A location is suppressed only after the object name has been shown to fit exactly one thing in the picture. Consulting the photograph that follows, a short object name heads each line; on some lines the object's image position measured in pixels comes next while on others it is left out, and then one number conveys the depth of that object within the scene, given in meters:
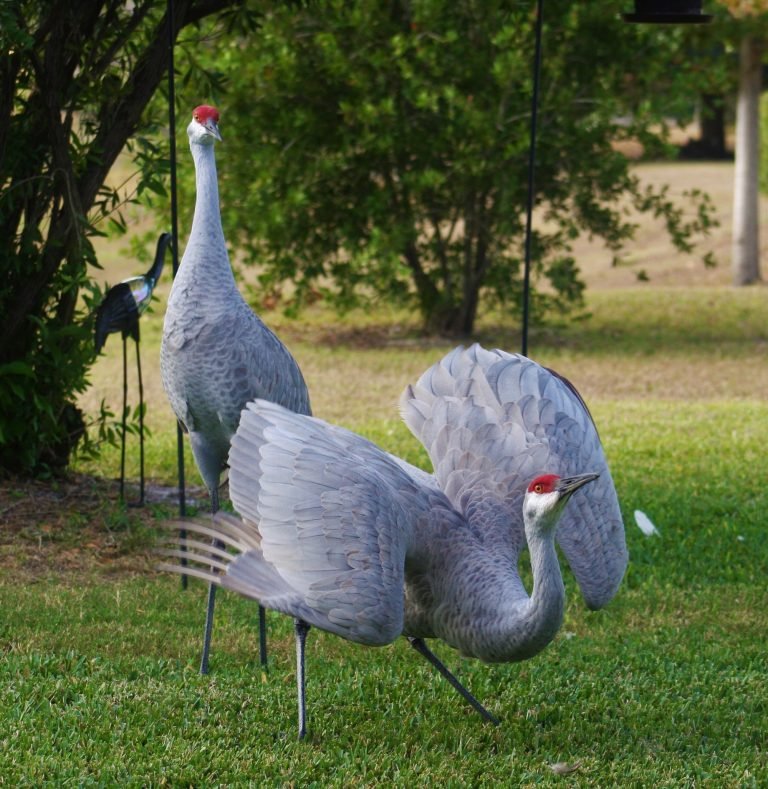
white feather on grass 13.48
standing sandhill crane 9.13
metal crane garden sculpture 12.48
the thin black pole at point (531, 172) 11.79
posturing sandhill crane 7.36
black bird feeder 11.49
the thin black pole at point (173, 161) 11.07
